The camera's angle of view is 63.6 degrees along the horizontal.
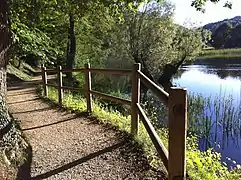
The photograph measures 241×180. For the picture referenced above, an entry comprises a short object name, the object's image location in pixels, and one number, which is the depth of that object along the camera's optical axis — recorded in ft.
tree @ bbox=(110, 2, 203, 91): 50.06
